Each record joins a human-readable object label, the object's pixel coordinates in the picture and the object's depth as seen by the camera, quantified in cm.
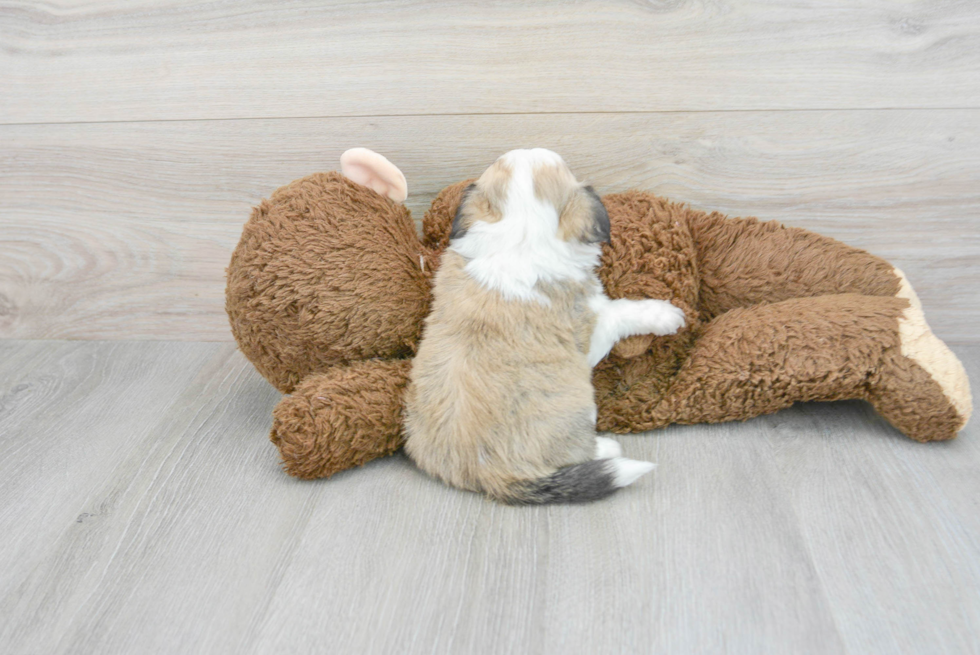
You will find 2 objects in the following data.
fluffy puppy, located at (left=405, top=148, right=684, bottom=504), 88
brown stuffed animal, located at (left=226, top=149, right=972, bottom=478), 93
